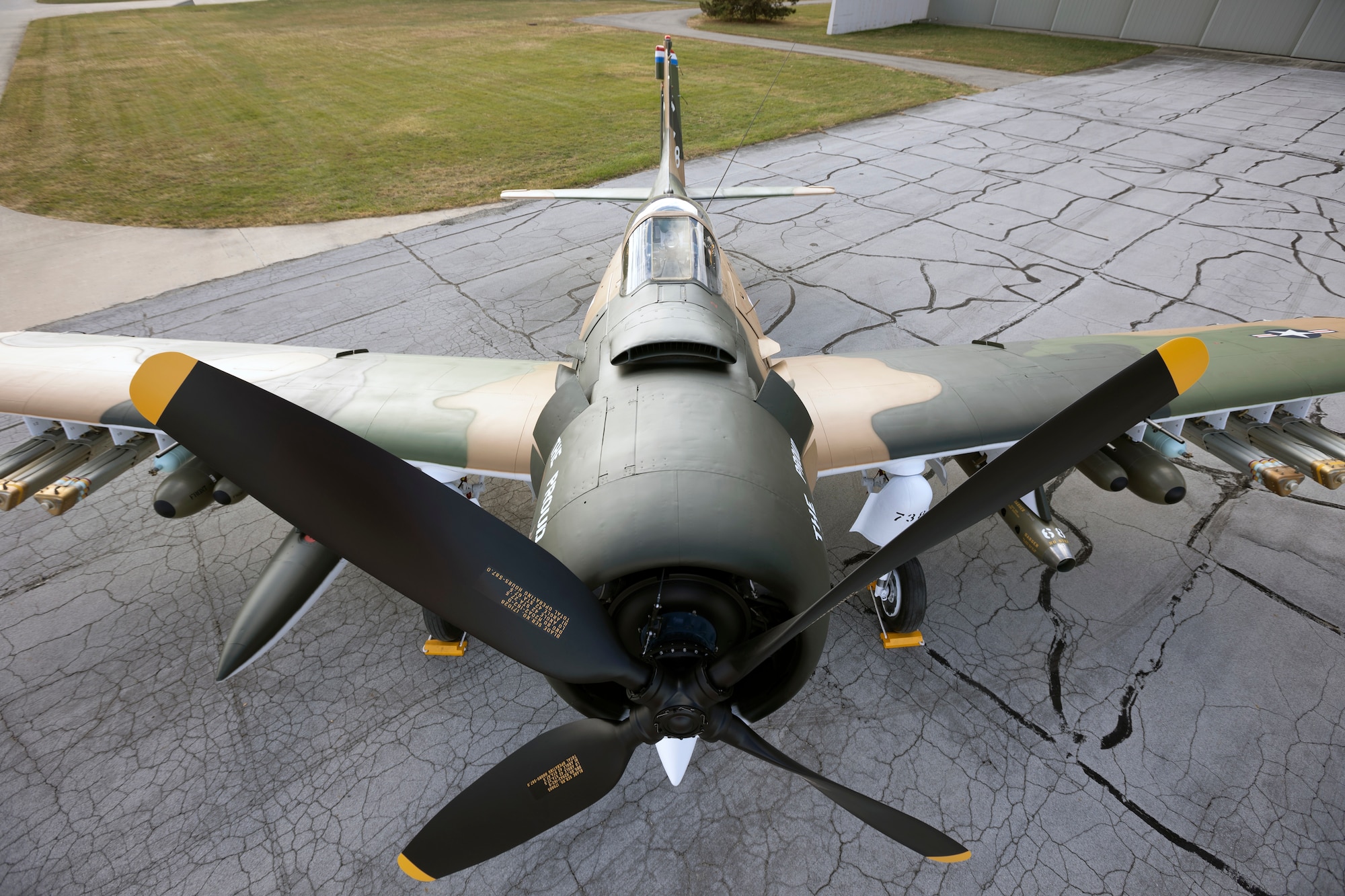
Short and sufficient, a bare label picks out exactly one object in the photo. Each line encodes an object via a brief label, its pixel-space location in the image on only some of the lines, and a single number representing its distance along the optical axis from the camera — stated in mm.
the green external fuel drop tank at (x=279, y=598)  3715
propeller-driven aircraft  2166
